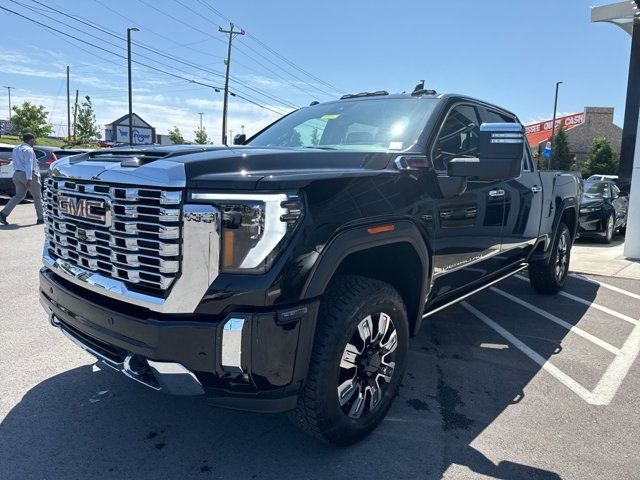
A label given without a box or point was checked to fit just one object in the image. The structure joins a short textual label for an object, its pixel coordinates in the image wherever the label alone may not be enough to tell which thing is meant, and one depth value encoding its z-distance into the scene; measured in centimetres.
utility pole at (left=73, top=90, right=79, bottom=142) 6209
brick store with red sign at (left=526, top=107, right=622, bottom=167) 4456
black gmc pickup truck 210
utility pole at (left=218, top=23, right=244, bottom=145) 3381
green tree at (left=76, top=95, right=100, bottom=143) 6059
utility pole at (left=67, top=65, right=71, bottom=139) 6587
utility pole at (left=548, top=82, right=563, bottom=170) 3922
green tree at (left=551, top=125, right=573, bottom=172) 4056
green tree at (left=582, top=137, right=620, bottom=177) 3697
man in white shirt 1004
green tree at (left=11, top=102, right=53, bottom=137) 5806
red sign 4512
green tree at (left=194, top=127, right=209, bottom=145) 8058
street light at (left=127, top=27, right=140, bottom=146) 2740
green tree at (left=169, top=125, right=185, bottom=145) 7884
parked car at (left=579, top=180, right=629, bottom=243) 1116
